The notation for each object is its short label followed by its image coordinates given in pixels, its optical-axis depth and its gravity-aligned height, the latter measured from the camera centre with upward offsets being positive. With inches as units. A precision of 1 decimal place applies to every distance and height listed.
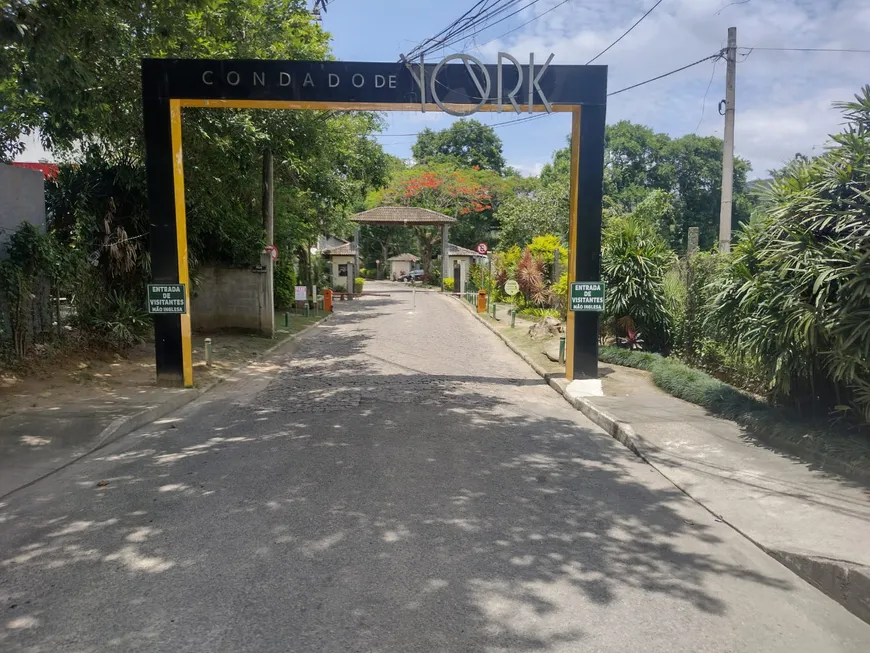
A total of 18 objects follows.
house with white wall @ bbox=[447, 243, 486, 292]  1987.0 +56.0
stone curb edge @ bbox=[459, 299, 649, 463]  284.6 -75.0
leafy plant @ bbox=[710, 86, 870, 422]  226.2 -3.6
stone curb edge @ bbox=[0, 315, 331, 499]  272.3 -74.0
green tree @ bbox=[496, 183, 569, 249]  1305.4 +117.7
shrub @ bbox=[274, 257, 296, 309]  870.4 -17.4
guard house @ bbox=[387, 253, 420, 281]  2615.7 +30.7
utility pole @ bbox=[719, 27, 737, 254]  557.6 +129.4
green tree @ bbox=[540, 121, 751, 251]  1707.7 +275.6
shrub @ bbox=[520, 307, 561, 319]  799.7 -53.7
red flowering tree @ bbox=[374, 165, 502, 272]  1892.2 +245.1
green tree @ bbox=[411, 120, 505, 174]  2404.0 +496.4
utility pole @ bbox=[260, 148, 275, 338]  634.8 +11.3
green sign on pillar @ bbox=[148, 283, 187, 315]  387.5 -16.1
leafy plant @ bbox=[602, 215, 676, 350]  503.5 -7.6
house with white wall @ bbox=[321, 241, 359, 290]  2011.6 +49.5
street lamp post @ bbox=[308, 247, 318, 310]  1017.0 -26.3
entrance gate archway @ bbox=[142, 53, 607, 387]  378.0 +107.4
